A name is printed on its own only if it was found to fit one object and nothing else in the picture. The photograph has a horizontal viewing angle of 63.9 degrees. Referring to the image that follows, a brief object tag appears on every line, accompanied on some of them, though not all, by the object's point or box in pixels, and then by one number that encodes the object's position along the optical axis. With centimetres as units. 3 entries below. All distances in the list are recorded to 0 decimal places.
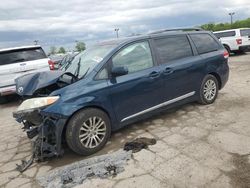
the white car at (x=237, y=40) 1203
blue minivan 292
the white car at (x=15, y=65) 596
